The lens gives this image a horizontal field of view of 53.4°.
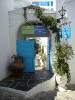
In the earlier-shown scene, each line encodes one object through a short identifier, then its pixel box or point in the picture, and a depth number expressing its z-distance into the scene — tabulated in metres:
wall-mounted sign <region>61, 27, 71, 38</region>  3.80
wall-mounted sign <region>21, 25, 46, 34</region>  4.61
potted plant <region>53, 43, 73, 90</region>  3.91
